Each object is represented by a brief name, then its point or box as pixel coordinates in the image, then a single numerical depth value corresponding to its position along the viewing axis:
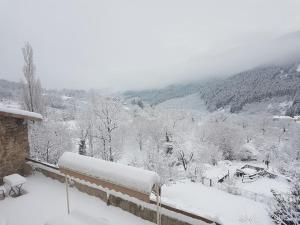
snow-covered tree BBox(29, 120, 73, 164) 23.23
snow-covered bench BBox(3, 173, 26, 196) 8.00
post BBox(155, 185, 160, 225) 4.81
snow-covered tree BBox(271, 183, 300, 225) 14.49
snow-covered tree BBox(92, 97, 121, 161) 25.14
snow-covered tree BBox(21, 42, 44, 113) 22.98
